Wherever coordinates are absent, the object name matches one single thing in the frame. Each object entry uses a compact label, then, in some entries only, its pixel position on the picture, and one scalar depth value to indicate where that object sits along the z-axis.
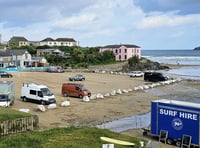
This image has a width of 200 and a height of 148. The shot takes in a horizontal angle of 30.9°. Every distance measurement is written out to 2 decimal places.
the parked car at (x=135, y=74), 80.13
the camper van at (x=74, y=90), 42.84
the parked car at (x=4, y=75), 70.50
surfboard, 19.38
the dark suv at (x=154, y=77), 69.50
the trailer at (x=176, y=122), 22.19
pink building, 125.44
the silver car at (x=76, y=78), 66.75
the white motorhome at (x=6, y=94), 34.12
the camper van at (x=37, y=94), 36.91
